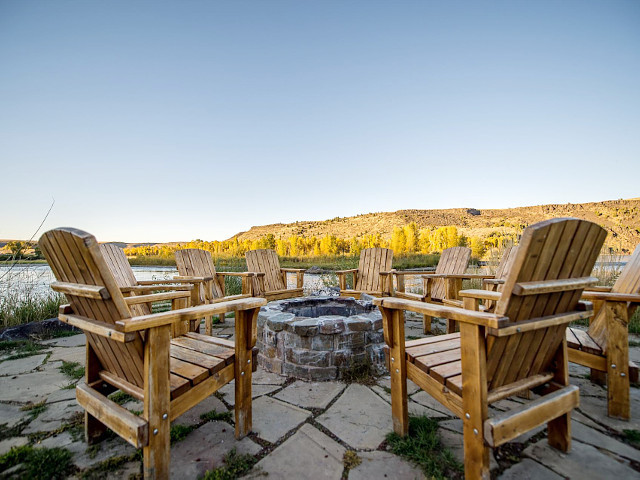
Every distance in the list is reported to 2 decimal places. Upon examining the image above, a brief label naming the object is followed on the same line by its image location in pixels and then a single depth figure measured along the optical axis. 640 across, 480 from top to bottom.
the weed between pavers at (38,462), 1.21
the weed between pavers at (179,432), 1.48
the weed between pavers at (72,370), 2.29
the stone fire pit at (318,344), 2.25
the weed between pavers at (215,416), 1.69
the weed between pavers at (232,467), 1.19
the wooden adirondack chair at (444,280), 3.45
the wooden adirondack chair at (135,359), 1.01
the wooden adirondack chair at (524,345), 0.95
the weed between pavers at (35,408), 1.73
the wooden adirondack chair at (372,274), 4.12
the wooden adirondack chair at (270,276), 4.11
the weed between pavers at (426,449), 1.21
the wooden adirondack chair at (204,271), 3.83
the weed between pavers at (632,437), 1.39
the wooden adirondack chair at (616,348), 1.61
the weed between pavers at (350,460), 1.28
